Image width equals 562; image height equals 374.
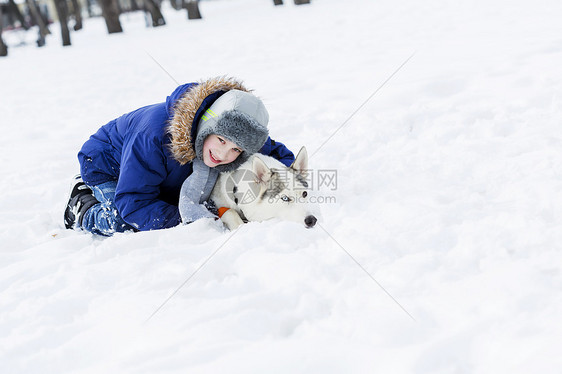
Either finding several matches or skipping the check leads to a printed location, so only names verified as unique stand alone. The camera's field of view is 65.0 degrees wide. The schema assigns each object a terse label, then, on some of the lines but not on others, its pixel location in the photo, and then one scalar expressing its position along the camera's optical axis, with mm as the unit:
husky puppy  3506
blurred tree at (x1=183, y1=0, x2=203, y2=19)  19641
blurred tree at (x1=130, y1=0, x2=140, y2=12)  36969
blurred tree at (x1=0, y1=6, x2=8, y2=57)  16734
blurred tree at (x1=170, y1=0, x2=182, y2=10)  30388
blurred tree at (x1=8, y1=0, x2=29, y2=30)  26812
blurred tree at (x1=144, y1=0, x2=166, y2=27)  19156
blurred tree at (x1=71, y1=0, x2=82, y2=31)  25625
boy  3334
